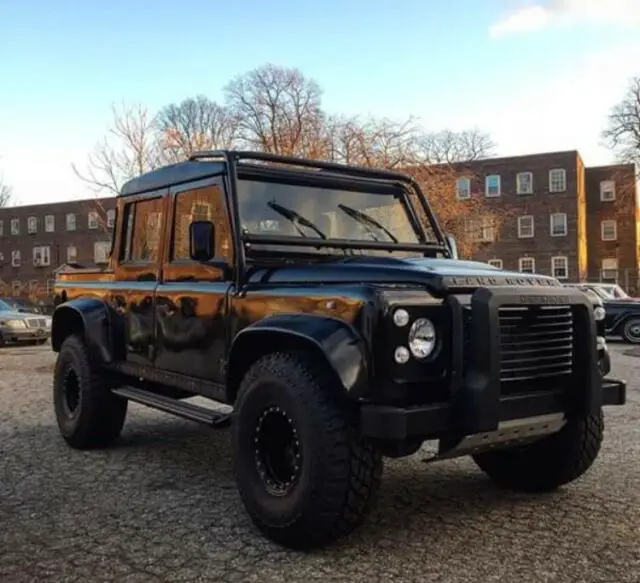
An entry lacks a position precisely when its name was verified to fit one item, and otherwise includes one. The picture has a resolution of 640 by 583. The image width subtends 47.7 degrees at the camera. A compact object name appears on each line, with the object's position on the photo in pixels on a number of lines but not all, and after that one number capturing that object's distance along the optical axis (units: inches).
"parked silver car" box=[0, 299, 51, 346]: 703.1
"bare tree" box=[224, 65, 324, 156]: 856.9
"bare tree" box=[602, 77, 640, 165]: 1635.1
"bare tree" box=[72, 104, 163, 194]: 851.4
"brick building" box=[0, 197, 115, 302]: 2162.9
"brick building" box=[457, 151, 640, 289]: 1683.1
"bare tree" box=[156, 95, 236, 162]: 866.8
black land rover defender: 140.1
